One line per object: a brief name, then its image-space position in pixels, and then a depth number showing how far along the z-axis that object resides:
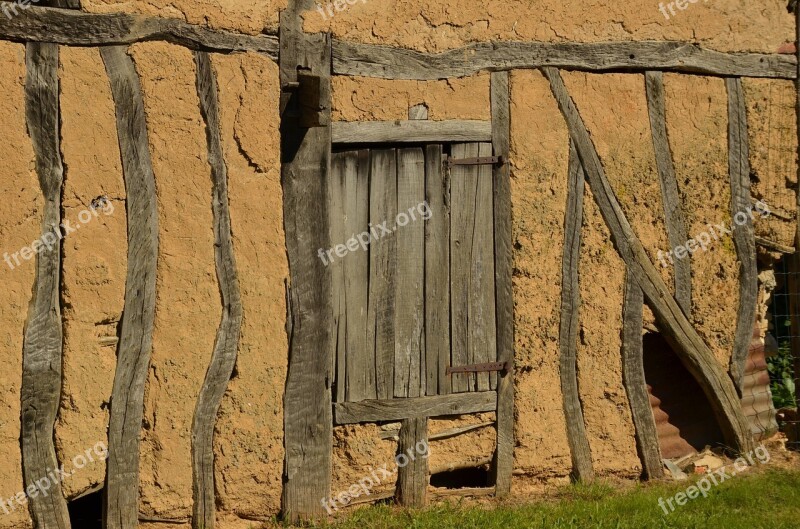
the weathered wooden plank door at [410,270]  5.75
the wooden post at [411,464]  5.92
